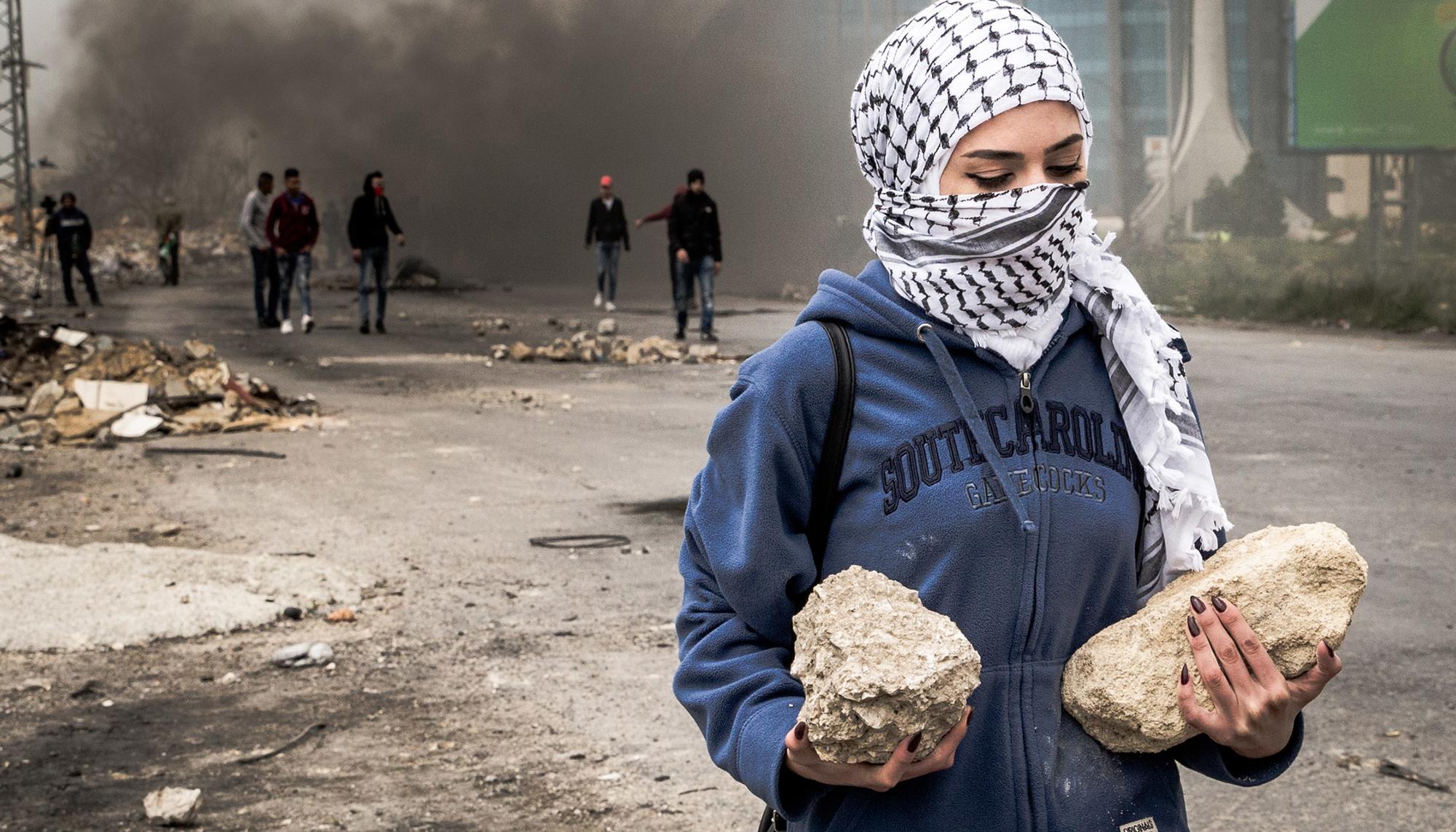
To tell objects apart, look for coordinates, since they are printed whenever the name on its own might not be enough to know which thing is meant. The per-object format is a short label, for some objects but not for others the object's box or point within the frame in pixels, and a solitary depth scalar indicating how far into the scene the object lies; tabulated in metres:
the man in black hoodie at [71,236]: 23.77
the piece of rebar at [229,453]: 8.91
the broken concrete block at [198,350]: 11.38
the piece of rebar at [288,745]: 4.07
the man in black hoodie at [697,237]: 16.52
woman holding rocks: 1.56
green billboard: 23.34
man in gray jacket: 17.28
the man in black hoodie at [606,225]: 21.52
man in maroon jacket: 16.95
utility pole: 32.66
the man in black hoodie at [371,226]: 17.45
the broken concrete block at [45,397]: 10.29
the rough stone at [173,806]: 3.62
